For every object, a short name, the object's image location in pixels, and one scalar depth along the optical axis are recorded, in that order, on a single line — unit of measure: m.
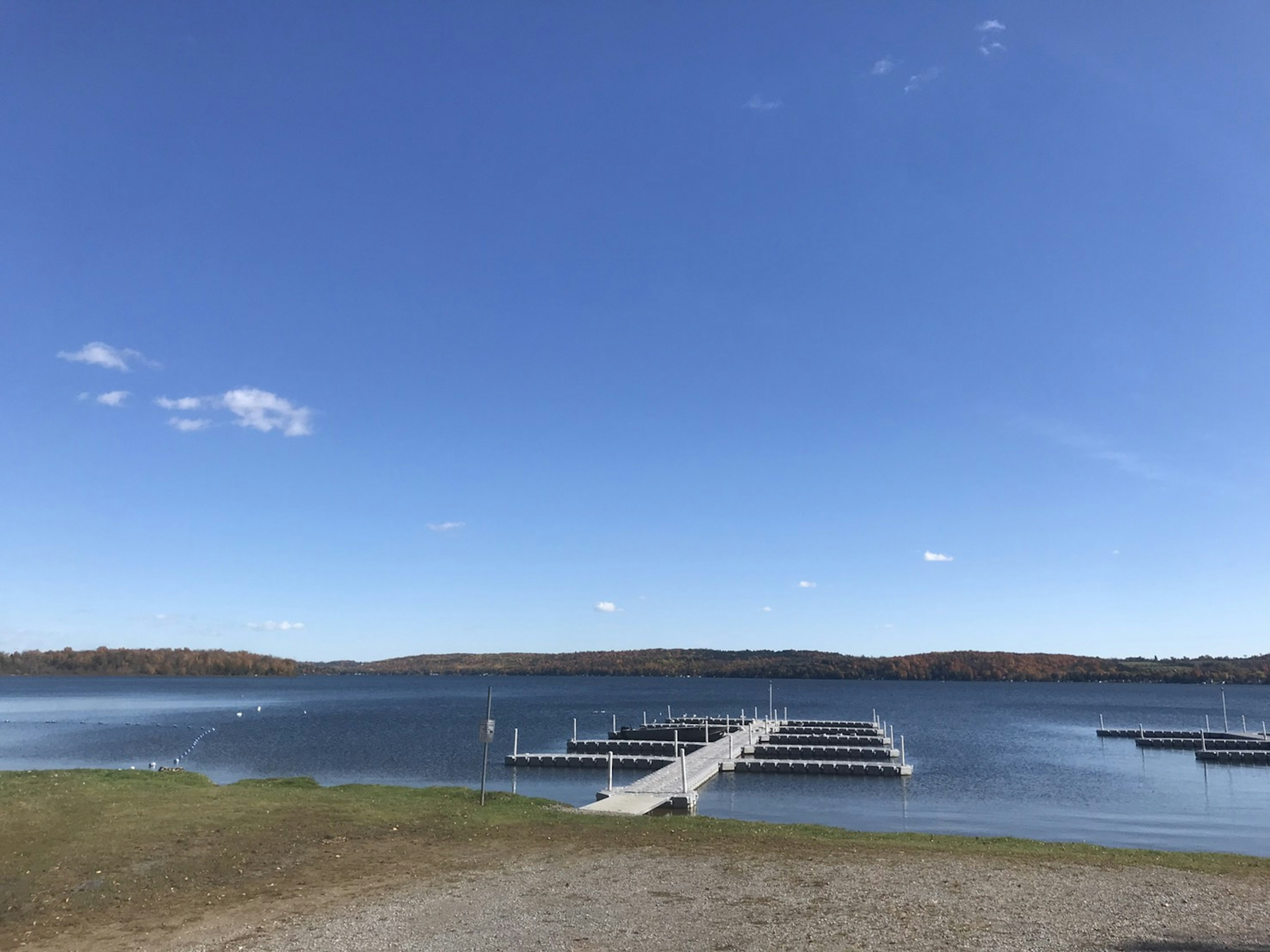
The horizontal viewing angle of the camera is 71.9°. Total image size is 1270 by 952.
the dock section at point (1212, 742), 55.12
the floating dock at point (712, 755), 32.28
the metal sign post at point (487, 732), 22.08
